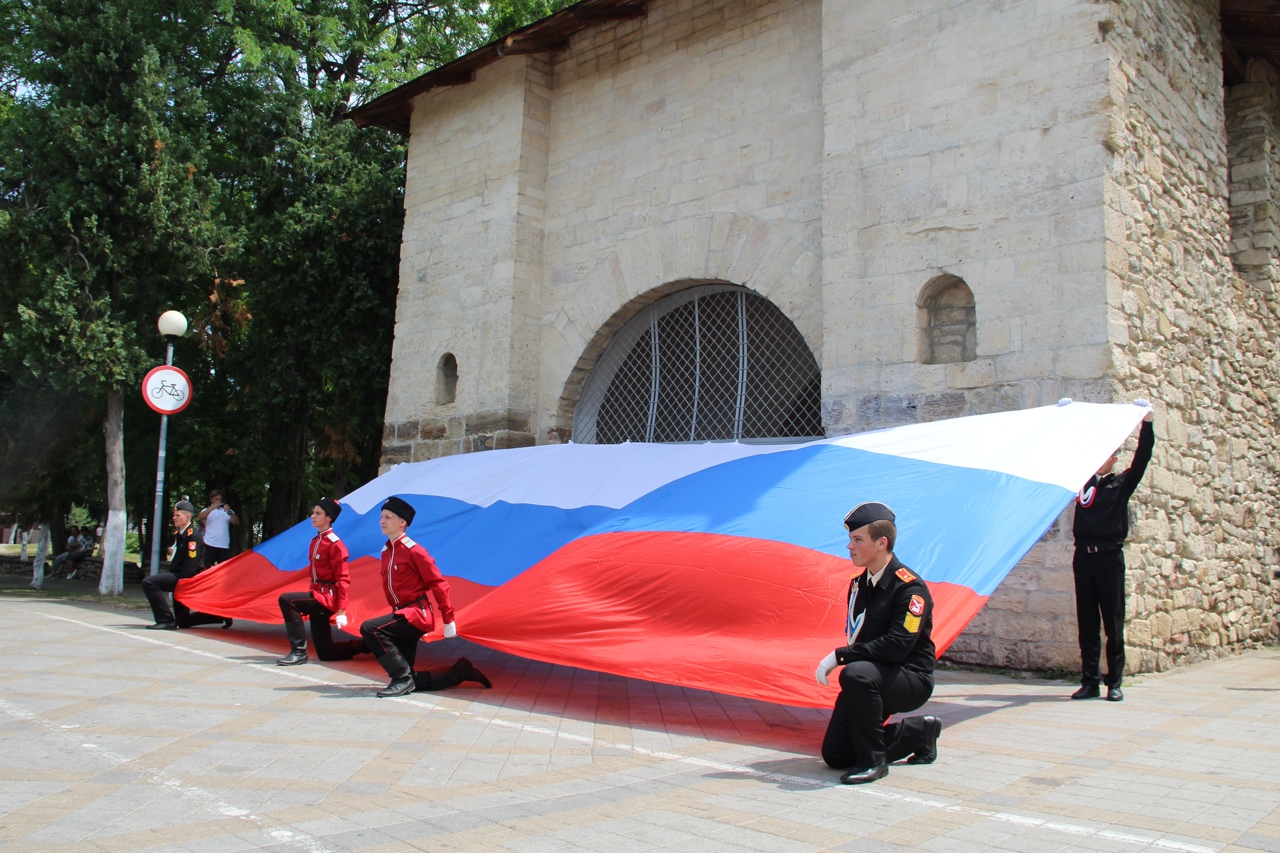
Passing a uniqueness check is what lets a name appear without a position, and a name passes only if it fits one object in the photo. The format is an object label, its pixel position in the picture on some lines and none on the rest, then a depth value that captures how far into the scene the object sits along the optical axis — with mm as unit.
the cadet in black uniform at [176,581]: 9789
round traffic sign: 11438
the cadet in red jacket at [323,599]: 7582
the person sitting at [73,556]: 22891
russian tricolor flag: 5352
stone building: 7891
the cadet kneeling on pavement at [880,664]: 4285
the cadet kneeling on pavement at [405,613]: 6414
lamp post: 11969
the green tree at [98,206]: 13984
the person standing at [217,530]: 12359
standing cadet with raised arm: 6324
